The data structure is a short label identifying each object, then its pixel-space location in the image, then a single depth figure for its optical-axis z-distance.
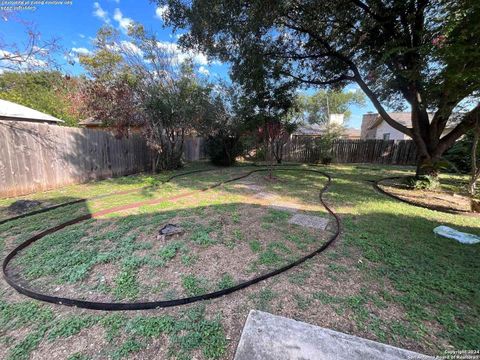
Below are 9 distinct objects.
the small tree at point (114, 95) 6.48
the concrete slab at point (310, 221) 3.24
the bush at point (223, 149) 9.91
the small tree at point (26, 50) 3.08
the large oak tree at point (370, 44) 3.86
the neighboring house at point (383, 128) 16.50
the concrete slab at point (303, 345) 1.26
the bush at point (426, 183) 5.43
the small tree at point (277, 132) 6.73
